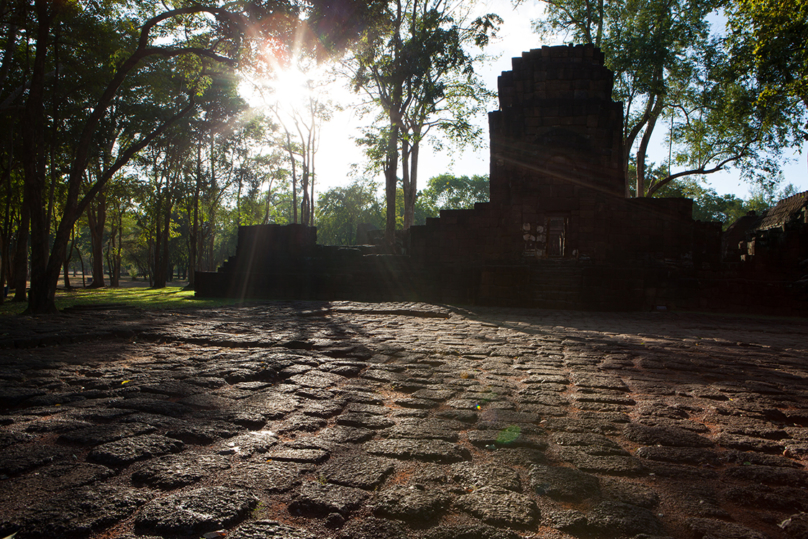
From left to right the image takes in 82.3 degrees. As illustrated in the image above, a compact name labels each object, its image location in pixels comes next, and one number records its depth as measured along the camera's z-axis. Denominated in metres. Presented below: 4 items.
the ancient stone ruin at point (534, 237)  14.80
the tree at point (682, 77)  21.22
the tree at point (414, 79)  21.27
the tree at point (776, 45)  12.98
